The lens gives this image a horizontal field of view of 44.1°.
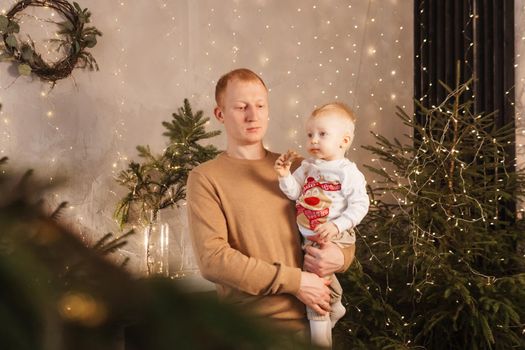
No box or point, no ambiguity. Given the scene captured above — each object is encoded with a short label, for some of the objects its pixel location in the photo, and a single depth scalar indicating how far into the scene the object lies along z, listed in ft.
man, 6.01
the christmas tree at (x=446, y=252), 10.52
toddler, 6.31
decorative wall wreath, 11.19
